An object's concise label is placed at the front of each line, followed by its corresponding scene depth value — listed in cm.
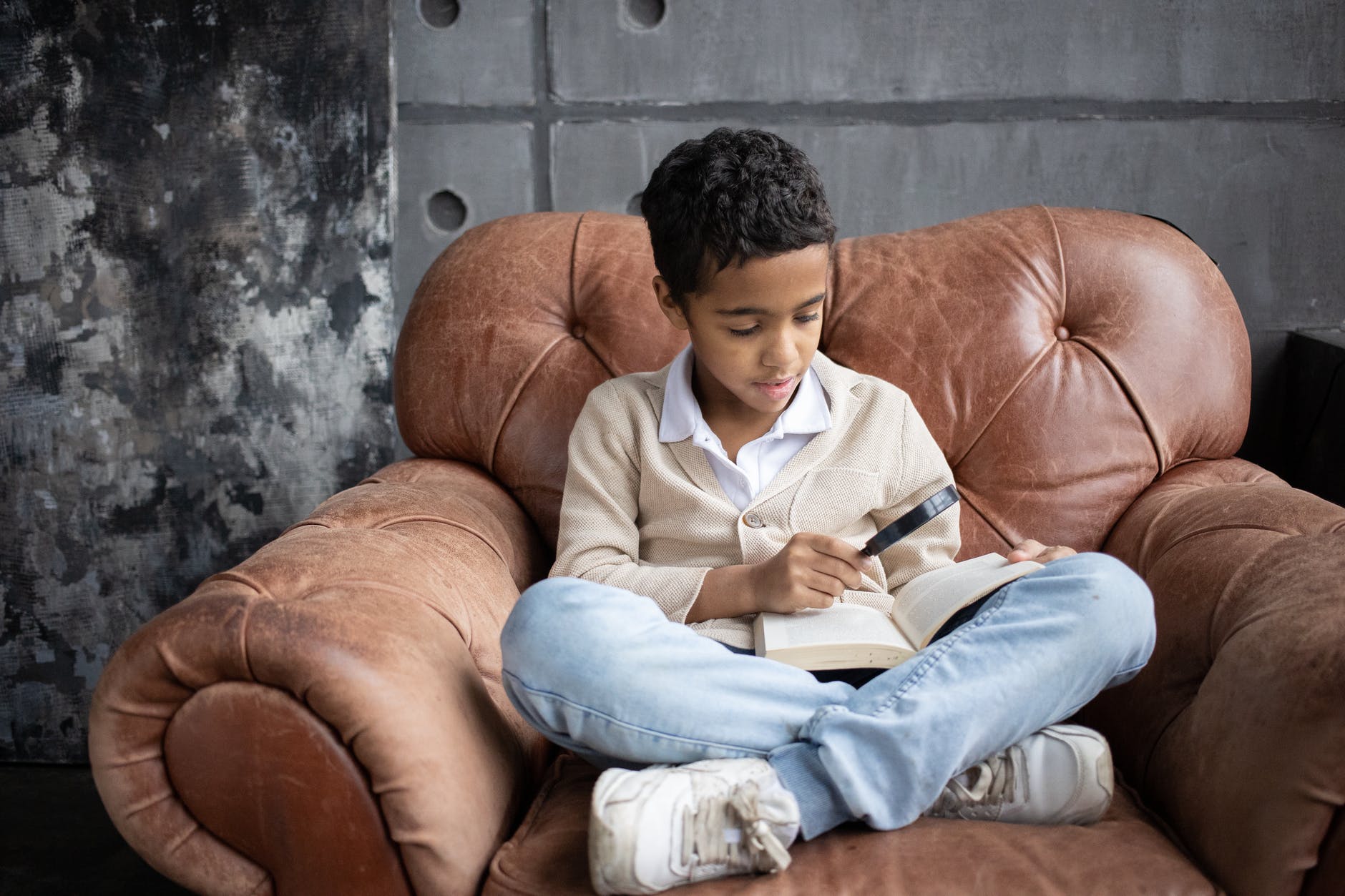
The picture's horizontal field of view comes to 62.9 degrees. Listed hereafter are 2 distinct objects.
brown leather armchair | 98
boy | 100
